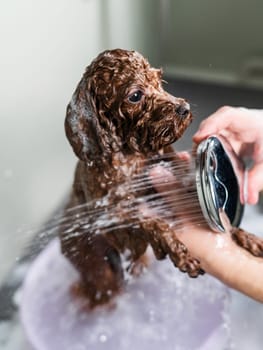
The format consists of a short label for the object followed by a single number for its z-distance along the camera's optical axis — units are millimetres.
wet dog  507
